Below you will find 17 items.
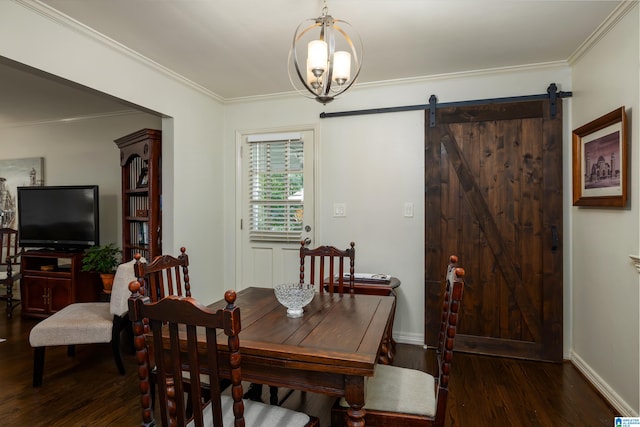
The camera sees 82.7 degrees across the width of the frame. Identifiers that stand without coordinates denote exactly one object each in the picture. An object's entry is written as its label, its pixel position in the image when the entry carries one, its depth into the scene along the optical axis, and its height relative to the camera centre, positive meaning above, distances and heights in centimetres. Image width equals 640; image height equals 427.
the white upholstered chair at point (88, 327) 254 -83
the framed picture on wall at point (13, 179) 505 +46
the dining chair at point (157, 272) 195 -34
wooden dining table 134 -53
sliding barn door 300 -10
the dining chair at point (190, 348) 108 -43
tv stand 395 -80
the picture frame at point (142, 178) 368 +35
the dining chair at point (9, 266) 414 -68
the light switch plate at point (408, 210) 340 +1
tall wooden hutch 340 +19
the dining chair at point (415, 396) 148 -81
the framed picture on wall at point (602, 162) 220 +34
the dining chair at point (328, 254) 253 -32
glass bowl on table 183 -44
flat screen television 407 -6
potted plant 373 -53
